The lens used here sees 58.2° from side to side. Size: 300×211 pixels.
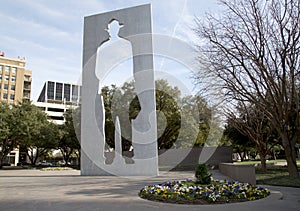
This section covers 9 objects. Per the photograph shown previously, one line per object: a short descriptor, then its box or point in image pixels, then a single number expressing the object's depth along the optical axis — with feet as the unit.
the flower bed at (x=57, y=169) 91.40
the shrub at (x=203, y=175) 28.96
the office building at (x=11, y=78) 204.44
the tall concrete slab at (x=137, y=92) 57.31
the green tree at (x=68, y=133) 115.85
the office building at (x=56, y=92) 310.68
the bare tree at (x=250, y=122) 62.34
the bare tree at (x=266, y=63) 41.68
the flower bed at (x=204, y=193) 23.27
